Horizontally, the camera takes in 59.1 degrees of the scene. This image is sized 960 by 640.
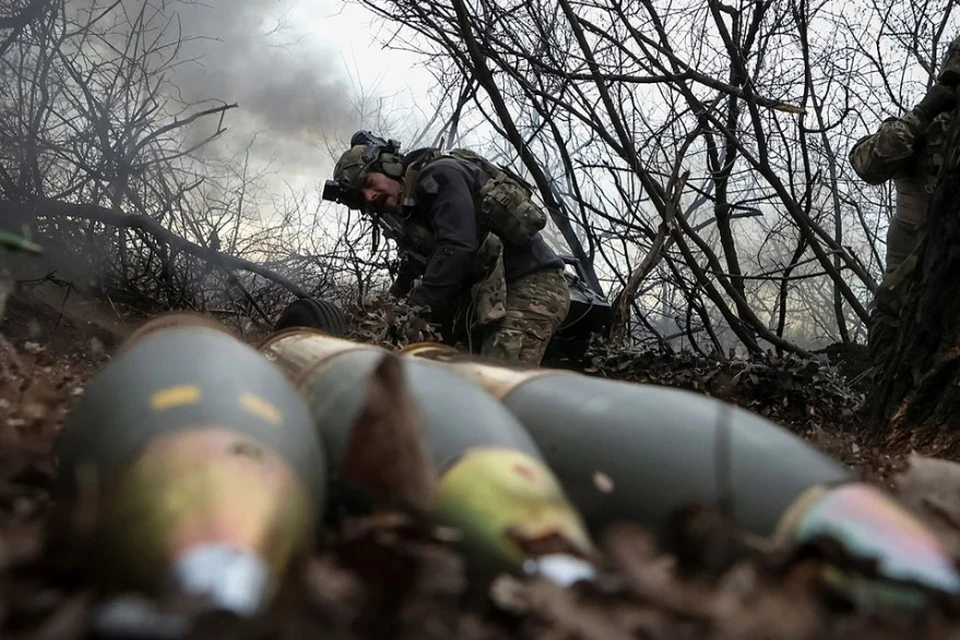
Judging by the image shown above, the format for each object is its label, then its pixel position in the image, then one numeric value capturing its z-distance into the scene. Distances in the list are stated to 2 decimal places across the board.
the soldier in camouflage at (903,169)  3.70
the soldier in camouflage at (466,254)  4.29
